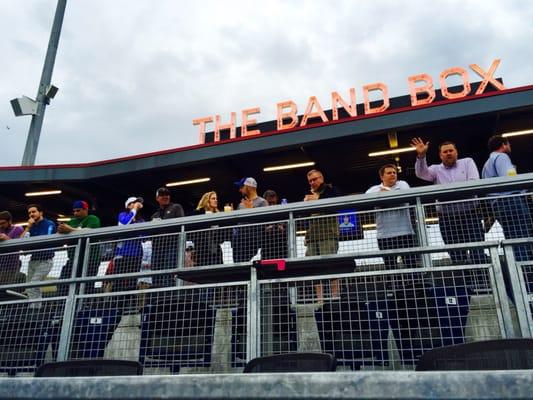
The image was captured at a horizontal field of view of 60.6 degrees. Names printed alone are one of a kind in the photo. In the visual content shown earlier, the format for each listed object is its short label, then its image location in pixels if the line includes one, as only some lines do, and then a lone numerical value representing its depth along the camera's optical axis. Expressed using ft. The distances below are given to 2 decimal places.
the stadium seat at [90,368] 9.81
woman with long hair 16.49
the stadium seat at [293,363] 9.19
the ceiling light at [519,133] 28.88
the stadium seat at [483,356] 7.71
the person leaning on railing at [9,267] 17.72
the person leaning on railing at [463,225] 12.92
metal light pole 48.89
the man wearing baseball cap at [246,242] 15.89
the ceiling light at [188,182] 35.77
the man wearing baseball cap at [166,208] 21.81
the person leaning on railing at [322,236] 15.42
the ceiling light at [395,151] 31.24
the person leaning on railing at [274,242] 15.66
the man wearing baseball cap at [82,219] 23.04
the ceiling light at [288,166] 33.32
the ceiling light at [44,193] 36.68
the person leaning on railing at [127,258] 16.78
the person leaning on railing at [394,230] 14.62
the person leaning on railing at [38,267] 17.51
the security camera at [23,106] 49.44
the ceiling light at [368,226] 15.21
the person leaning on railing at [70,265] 16.29
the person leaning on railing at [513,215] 13.61
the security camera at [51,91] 51.06
